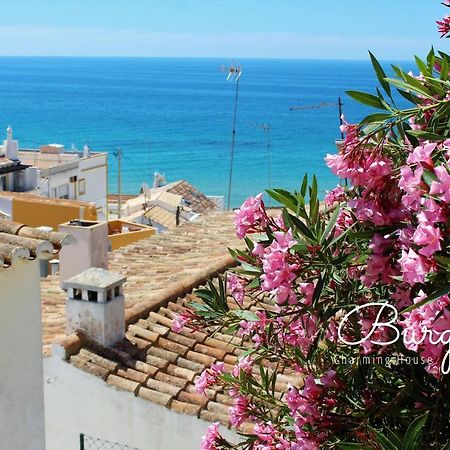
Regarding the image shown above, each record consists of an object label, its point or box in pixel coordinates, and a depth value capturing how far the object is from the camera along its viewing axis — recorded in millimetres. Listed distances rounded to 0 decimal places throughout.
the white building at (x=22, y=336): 5555
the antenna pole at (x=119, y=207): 34875
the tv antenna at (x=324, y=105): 23234
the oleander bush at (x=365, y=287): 2982
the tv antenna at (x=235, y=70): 27906
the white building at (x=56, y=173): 34406
